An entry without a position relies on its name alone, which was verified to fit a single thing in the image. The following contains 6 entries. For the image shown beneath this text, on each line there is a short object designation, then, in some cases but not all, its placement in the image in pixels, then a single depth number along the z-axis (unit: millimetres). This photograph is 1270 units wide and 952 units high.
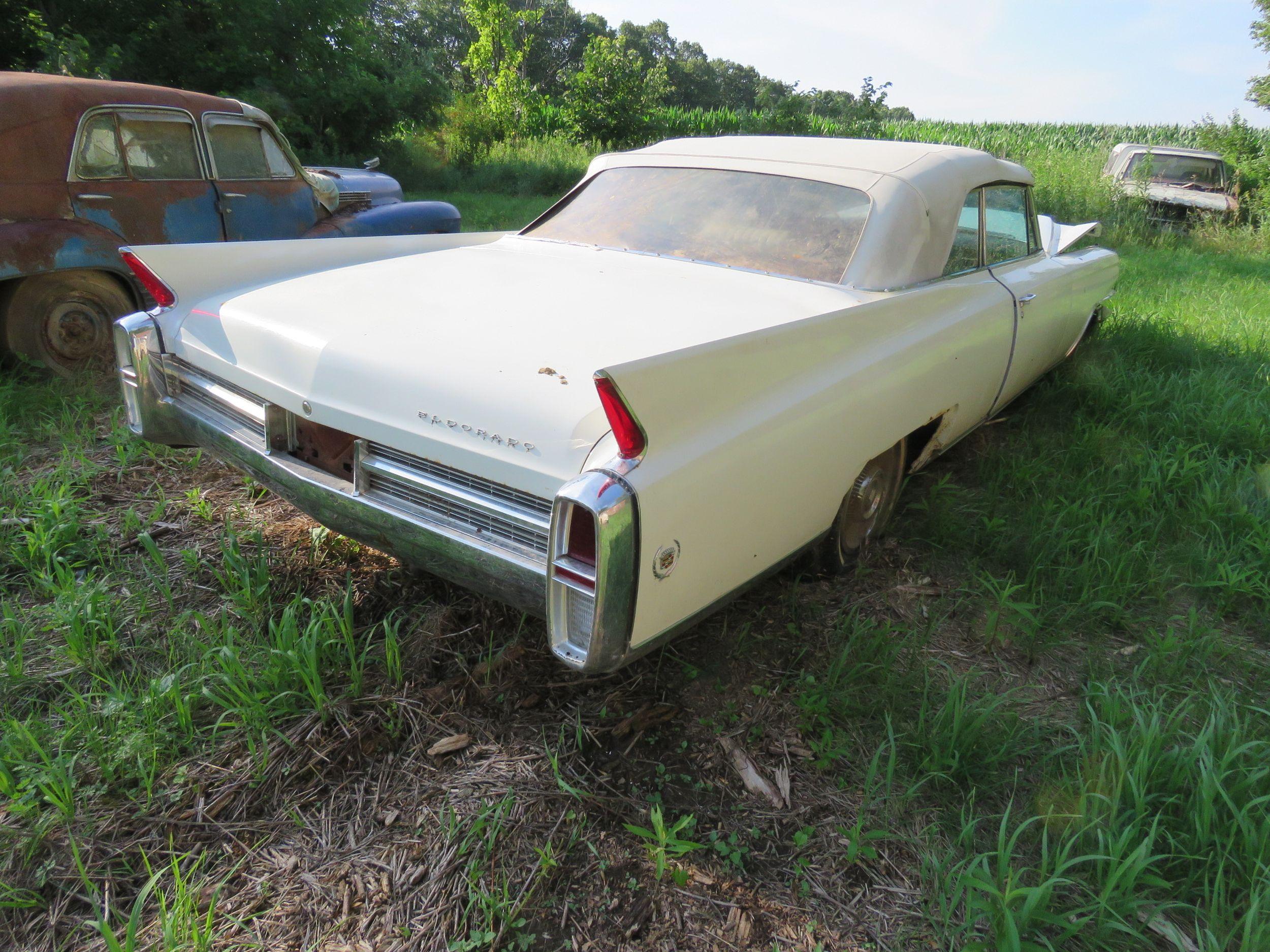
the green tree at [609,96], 16984
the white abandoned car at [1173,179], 11336
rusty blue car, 3943
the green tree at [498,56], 21234
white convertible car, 1686
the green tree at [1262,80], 21422
